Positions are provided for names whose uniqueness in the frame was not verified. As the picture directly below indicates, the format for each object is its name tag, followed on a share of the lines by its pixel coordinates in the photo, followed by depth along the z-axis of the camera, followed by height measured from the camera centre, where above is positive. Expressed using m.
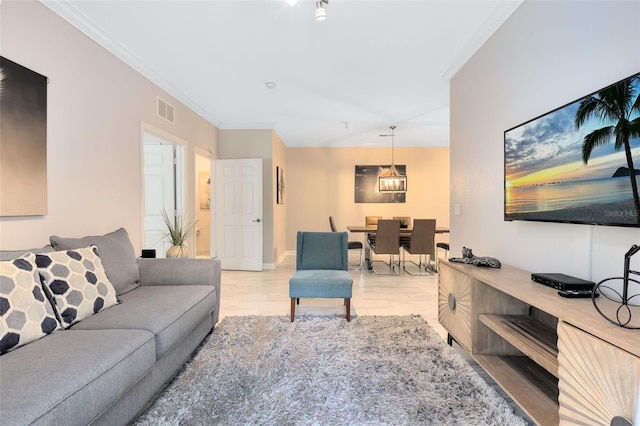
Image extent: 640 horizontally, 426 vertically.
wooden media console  0.96 -0.64
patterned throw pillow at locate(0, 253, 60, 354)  1.27 -0.44
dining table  5.24 -0.39
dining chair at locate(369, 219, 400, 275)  4.96 -0.48
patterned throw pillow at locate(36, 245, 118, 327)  1.56 -0.41
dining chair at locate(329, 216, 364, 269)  5.31 -0.64
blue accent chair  3.27 -0.51
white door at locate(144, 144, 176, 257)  4.13 +0.43
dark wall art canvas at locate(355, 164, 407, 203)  6.90 +0.57
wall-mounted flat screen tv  1.21 +0.24
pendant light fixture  5.65 +0.53
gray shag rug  1.57 -1.10
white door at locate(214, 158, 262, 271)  5.16 -0.05
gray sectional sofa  1.03 -0.62
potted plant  3.17 -0.27
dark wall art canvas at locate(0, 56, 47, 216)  1.76 +0.44
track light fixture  2.00 +1.36
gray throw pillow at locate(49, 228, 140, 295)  1.97 -0.33
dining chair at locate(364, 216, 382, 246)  6.46 -0.22
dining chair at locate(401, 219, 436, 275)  4.95 -0.48
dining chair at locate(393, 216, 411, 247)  5.45 -0.33
